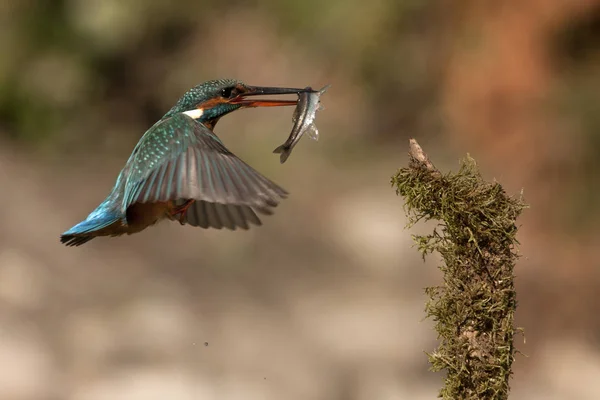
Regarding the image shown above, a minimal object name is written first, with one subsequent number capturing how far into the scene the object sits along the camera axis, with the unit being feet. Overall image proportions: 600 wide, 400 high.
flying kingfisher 18.31
